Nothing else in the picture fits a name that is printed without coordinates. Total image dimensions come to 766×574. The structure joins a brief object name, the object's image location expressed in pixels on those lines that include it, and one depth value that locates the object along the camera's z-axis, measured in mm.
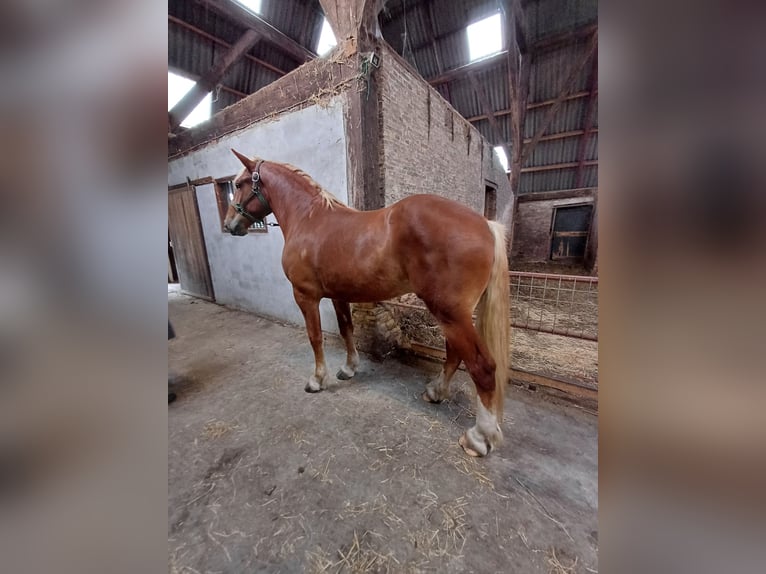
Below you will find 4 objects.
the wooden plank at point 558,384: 1979
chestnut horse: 1603
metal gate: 2102
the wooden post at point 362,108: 2660
